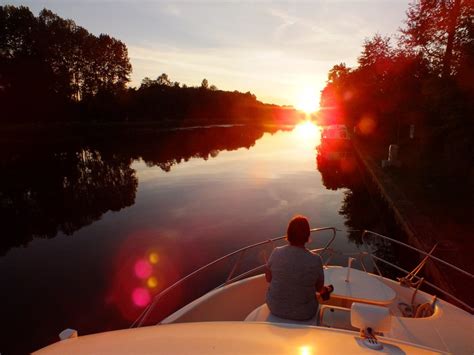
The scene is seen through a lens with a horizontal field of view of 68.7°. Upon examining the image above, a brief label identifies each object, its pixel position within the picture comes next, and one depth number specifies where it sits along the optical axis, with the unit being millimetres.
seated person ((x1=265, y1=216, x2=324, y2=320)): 3910
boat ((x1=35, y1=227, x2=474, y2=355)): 2666
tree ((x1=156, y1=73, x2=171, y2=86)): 119538
